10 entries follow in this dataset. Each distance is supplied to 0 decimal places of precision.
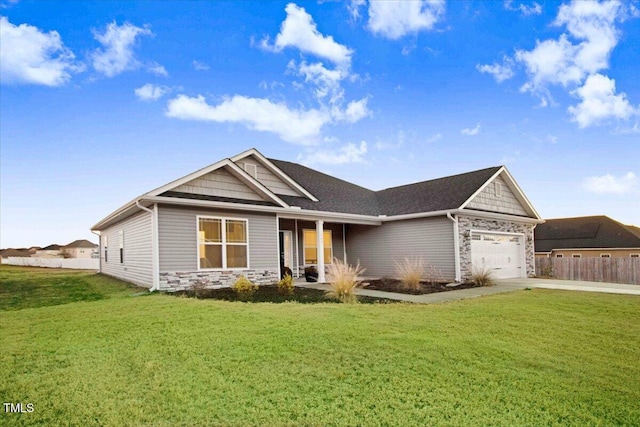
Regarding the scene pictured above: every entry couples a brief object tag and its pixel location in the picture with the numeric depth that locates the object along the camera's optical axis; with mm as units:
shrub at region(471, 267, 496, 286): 14680
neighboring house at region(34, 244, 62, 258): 62219
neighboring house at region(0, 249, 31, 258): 61134
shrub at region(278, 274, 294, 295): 11602
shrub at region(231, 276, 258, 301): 11355
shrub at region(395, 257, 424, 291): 13039
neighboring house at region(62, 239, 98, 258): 66062
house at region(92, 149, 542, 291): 11820
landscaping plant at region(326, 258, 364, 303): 10173
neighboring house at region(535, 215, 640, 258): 27031
